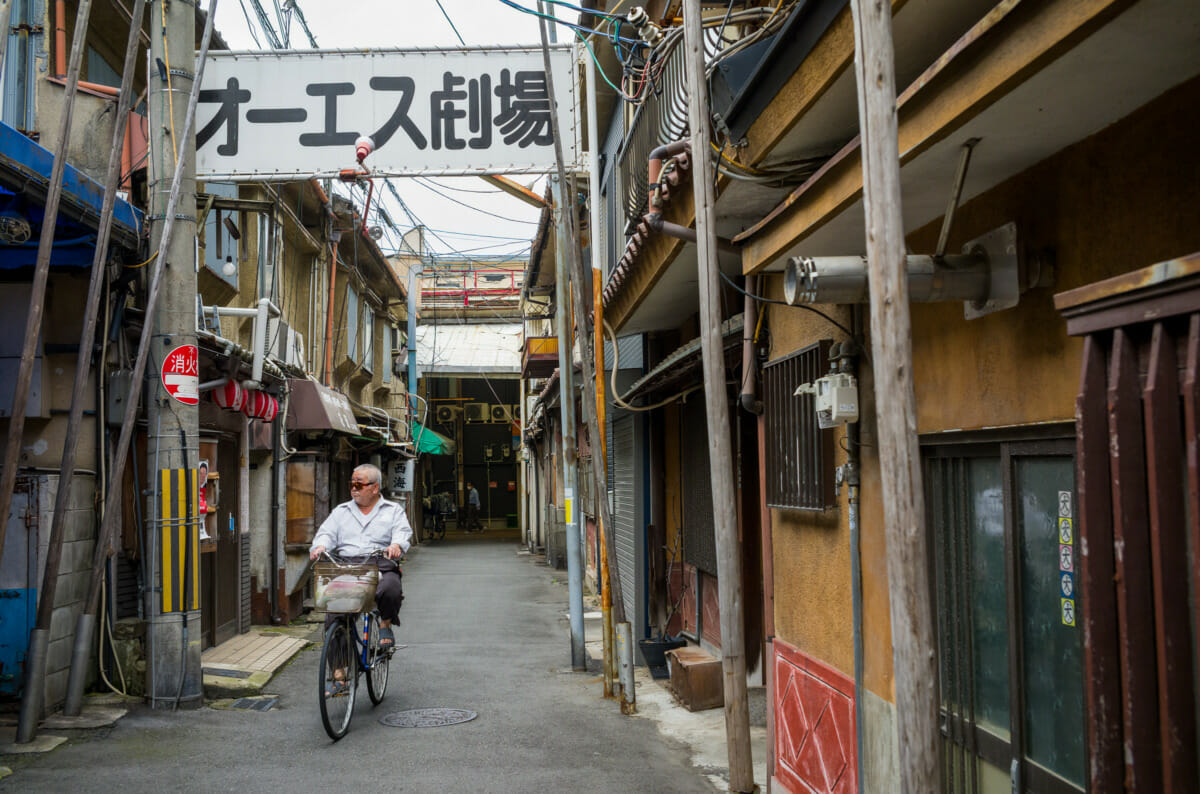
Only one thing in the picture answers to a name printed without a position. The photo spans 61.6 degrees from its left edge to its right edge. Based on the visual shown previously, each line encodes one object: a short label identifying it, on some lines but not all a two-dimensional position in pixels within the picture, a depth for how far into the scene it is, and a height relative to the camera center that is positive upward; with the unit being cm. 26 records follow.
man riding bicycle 832 -56
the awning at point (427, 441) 3013 +71
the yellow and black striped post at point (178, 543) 870 -63
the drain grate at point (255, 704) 877 -208
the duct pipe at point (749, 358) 677 +67
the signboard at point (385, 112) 995 +352
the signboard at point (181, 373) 875 +85
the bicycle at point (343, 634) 755 -133
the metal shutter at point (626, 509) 1250 -67
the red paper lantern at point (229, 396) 1109 +81
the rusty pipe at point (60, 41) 929 +402
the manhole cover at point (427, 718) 816 -211
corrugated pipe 648 +152
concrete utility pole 859 +123
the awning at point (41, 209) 685 +201
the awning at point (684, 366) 759 +77
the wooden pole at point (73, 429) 733 +34
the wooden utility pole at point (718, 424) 464 +16
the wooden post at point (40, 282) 682 +132
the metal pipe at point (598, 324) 900 +125
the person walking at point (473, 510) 4122 -200
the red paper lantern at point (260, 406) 1200 +76
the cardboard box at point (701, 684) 859 -195
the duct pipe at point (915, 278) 411 +71
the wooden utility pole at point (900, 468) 264 -4
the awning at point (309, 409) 1532 +89
